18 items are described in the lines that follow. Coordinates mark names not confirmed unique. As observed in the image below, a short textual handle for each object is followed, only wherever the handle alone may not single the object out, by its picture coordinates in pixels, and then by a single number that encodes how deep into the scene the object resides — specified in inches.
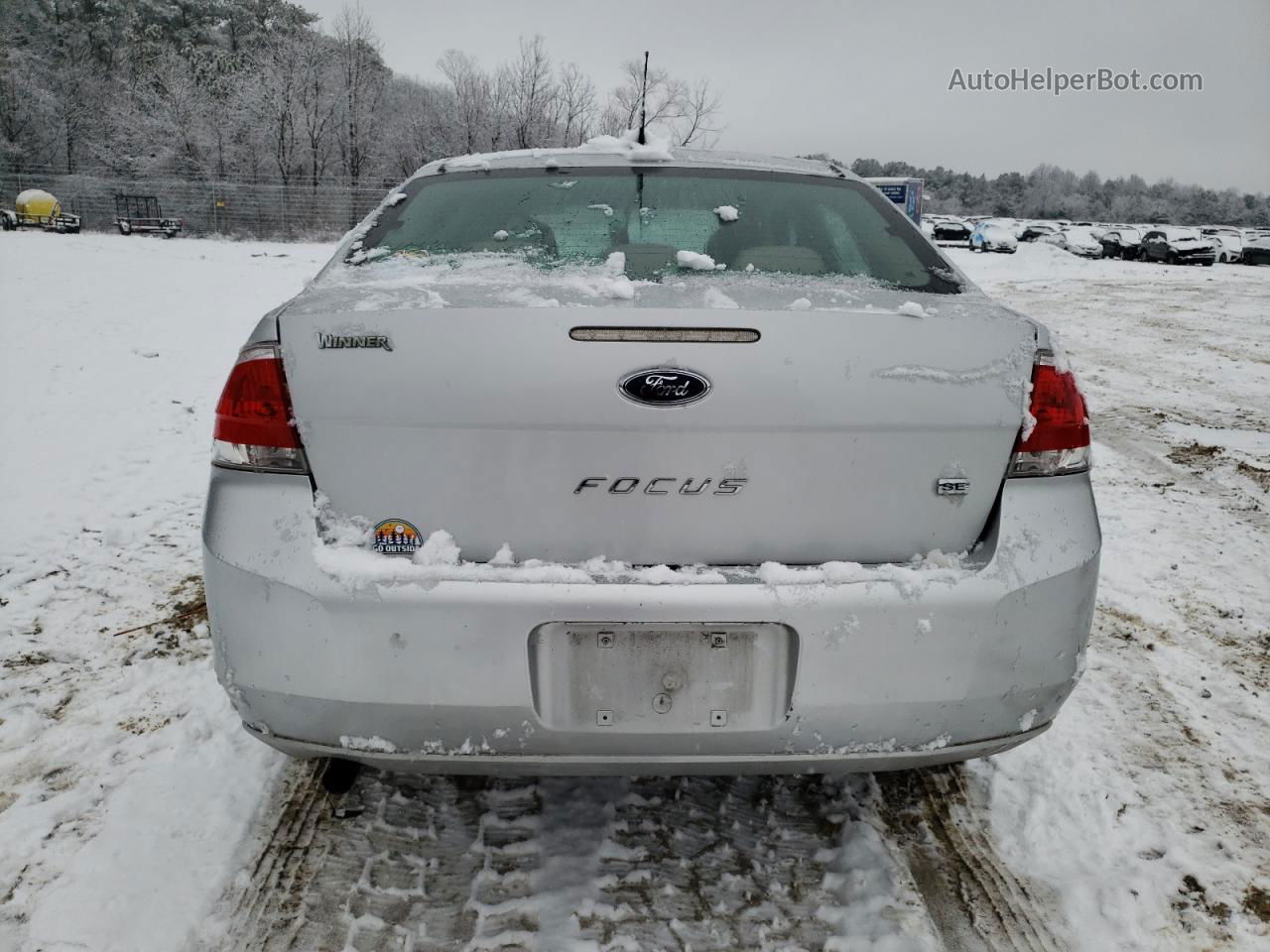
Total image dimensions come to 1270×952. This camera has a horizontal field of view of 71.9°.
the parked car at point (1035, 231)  1807.3
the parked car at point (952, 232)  1745.8
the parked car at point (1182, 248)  1320.1
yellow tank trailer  1091.9
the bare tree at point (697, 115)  1568.7
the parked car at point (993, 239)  1402.6
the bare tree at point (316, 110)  1694.1
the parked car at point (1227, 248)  1392.7
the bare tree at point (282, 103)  1689.2
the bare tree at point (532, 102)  1761.8
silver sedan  64.2
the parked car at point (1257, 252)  1353.3
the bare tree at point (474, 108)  1761.8
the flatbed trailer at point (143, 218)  1151.6
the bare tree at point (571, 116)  1761.8
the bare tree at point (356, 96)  1758.1
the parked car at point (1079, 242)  1473.9
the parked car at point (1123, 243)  1456.7
